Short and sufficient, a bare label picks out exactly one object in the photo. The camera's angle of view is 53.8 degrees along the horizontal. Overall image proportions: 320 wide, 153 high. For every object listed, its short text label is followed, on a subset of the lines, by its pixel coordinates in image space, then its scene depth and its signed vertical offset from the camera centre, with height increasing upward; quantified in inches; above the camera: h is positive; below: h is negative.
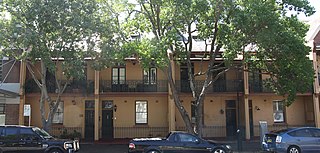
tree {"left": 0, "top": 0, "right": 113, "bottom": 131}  610.5 +144.5
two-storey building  916.0 -5.3
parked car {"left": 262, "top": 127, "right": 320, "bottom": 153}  591.2 -73.6
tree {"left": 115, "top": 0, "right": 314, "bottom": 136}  585.9 +128.8
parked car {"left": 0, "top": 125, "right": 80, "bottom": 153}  546.9 -67.8
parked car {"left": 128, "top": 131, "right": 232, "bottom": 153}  525.3 -72.8
